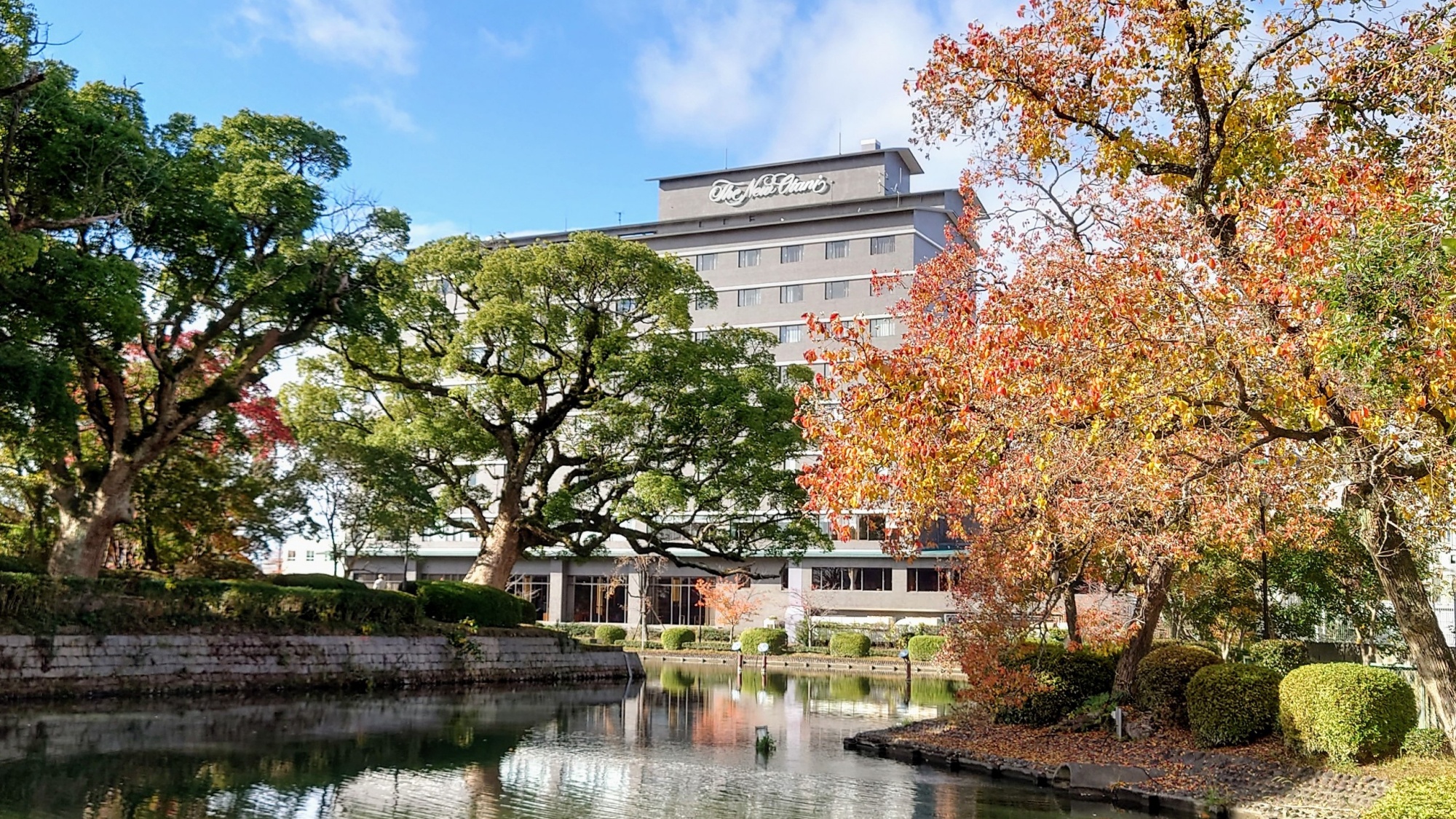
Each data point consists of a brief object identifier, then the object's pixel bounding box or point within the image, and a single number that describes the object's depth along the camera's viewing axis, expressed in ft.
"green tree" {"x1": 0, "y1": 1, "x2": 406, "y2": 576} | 59.62
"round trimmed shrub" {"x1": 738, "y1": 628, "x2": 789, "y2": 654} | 153.38
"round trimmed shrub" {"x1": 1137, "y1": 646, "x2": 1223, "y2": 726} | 51.31
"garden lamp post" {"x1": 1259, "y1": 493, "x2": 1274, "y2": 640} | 41.36
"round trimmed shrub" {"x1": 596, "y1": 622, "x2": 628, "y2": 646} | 159.12
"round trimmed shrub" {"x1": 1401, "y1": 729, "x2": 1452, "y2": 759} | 41.14
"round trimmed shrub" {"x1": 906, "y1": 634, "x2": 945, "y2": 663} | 140.56
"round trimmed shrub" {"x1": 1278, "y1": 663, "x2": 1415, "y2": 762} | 40.34
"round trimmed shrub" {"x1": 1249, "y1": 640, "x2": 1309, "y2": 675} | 69.46
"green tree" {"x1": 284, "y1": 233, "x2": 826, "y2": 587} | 94.22
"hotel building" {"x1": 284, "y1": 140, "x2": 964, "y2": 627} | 183.52
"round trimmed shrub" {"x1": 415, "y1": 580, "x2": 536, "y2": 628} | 91.91
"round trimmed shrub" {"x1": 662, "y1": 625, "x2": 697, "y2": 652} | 160.97
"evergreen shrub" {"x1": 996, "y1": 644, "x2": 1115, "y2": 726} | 54.85
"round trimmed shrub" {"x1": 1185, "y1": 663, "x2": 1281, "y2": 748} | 46.09
